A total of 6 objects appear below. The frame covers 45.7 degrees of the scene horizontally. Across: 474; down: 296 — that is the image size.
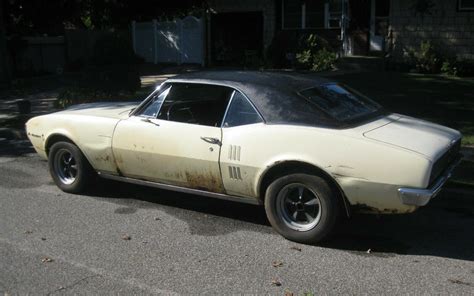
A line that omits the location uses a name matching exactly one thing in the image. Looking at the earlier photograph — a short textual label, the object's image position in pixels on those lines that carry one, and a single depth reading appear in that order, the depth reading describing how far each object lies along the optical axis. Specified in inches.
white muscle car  179.3
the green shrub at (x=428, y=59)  689.0
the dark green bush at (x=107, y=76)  510.6
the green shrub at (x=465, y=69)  653.9
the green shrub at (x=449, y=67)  668.1
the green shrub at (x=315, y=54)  758.5
